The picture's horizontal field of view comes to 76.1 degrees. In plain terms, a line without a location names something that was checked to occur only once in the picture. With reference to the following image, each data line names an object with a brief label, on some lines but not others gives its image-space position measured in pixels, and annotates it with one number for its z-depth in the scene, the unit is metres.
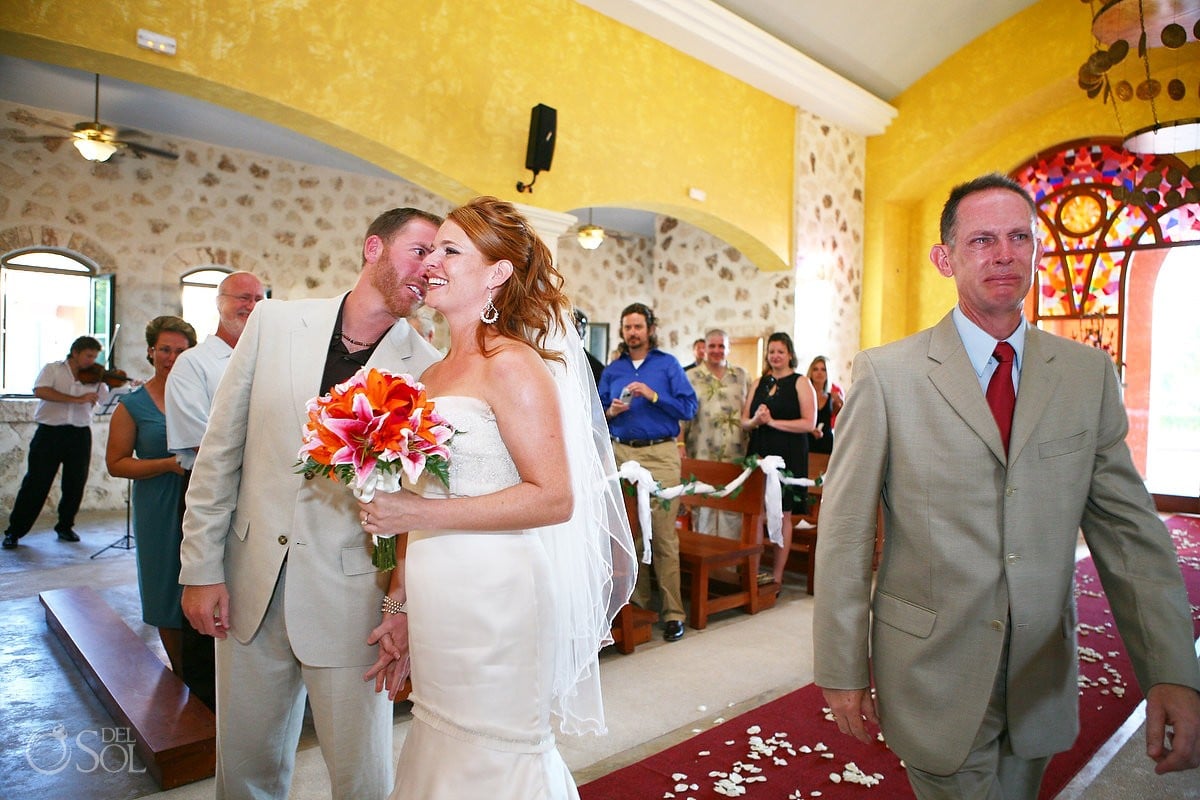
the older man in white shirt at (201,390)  3.24
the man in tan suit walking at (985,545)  1.54
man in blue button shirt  4.98
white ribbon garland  4.24
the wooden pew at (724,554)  4.75
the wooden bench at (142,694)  2.78
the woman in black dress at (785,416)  5.72
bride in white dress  1.63
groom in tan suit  1.88
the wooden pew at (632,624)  4.25
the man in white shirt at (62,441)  7.00
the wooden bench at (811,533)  5.74
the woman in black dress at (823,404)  6.83
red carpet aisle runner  2.75
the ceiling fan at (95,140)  6.76
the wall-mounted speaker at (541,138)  5.86
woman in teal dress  3.46
